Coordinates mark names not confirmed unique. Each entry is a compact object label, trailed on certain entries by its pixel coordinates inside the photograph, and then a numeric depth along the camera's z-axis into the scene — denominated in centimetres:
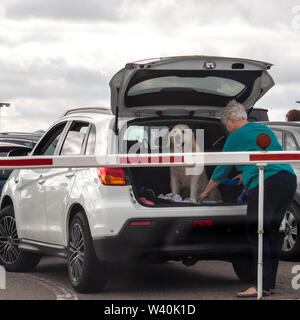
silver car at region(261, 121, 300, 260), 1086
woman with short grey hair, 800
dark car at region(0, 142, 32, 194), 983
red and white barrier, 719
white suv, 833
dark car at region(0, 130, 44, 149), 1935
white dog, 910
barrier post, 740
